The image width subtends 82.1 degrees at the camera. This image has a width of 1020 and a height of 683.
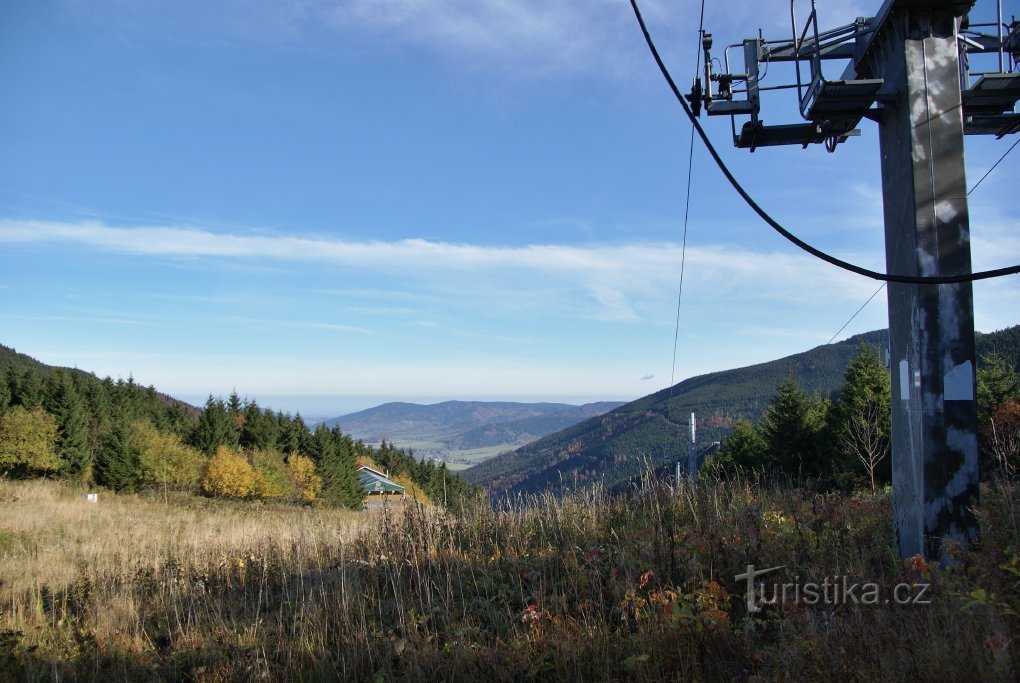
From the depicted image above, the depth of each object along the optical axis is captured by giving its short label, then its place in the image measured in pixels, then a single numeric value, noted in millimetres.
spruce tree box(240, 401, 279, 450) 62094
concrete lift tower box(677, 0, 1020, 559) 5176
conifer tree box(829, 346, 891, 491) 29562
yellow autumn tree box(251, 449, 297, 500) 48375
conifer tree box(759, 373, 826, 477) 37656
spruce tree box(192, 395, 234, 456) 55156
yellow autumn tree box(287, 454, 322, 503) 58444
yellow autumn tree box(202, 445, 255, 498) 45219
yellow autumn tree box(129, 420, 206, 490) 40312
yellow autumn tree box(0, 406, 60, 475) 35188
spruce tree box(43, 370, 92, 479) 42094
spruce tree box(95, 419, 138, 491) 39500
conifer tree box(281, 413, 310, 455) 66688
